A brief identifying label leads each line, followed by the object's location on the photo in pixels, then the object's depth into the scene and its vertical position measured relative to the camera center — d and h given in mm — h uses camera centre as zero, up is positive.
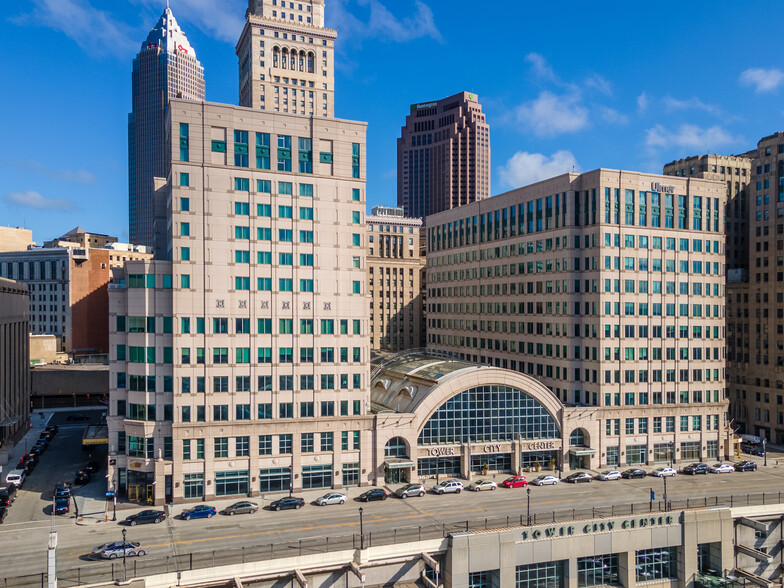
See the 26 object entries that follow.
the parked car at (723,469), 85312 -24624
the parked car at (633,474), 81312 -24065
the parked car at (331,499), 68100 -22862
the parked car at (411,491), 71500 -23149
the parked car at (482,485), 74875 -23585
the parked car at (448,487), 73244 -23260
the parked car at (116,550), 52250 -21864
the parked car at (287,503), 66750 -22810
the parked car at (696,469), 84250 -24360
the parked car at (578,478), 78812 -23853
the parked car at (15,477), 73288 -21962
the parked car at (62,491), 68938 -22195
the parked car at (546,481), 77812 -23890
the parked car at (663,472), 82625 -24365
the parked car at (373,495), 69875 -22998
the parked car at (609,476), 79875 -23928
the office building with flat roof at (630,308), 87625 -2451
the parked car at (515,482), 76188 -23573
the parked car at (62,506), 64375 -22230
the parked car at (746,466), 86438 -24627
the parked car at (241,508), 64875 -22691
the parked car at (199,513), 63375 -22592
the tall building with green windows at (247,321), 69938 -3350
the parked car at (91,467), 77612 -22636
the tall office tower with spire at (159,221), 84062 +9917
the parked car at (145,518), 61375 -22427
